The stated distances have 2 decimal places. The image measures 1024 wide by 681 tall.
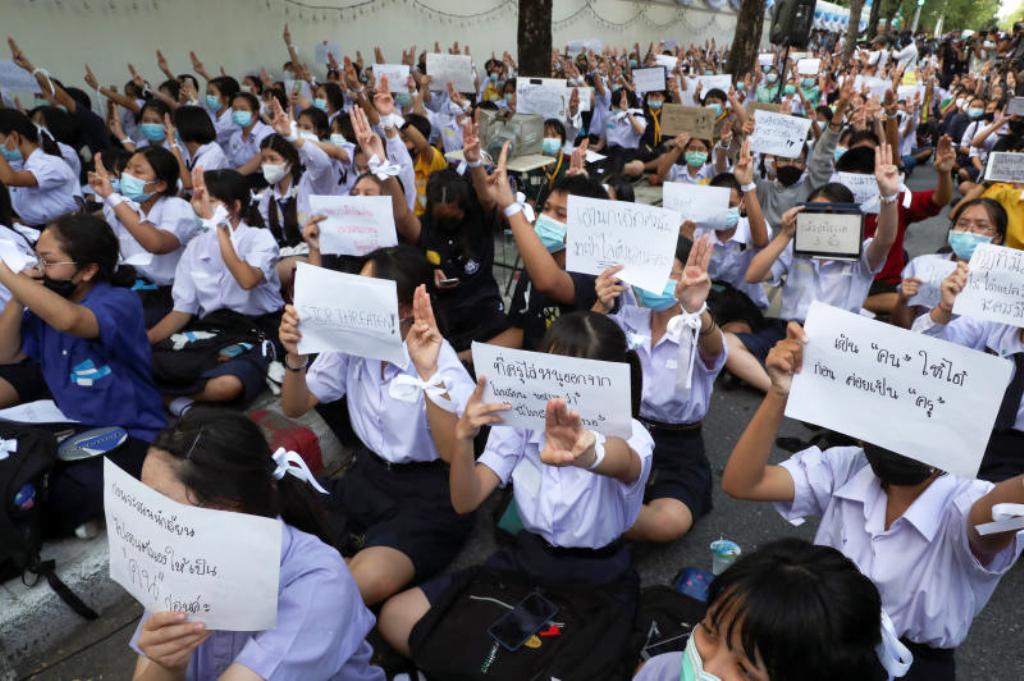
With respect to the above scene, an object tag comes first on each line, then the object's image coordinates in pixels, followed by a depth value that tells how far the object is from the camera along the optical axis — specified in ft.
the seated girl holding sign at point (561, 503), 7.27
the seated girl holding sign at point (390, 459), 8.12
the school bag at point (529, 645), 6.51
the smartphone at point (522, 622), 6.75
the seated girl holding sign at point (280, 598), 4.90
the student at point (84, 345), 8.70
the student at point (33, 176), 16.60
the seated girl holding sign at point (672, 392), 9.12
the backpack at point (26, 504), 7.85
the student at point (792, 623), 4.07
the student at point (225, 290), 11.87
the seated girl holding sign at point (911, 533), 5.61
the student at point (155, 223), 13.29
